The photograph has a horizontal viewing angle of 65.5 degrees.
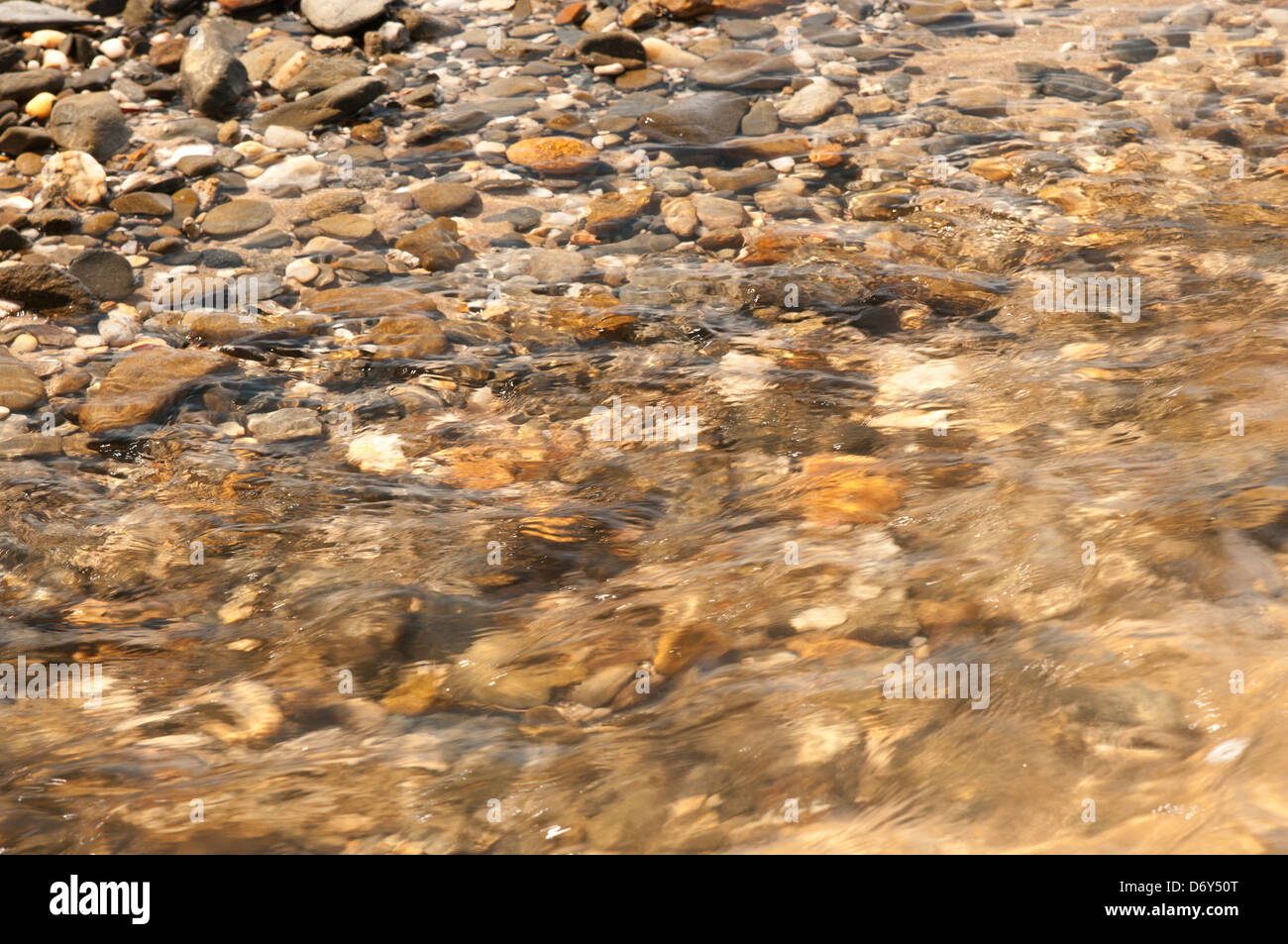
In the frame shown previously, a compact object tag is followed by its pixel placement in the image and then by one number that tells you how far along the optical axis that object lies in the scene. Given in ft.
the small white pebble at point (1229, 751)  6.92
